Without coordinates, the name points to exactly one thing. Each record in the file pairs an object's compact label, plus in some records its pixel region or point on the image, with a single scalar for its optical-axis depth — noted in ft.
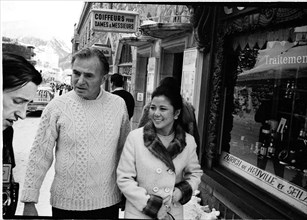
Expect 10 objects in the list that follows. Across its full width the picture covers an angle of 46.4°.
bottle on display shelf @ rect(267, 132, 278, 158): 10.52
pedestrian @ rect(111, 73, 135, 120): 10.78
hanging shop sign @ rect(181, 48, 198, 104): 12.02
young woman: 5.83
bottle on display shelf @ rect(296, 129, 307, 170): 9.55
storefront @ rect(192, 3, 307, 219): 9.39
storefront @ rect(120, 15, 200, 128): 11.97
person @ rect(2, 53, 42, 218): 5.22
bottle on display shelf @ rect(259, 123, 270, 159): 10.78
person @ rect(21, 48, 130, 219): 5.81
